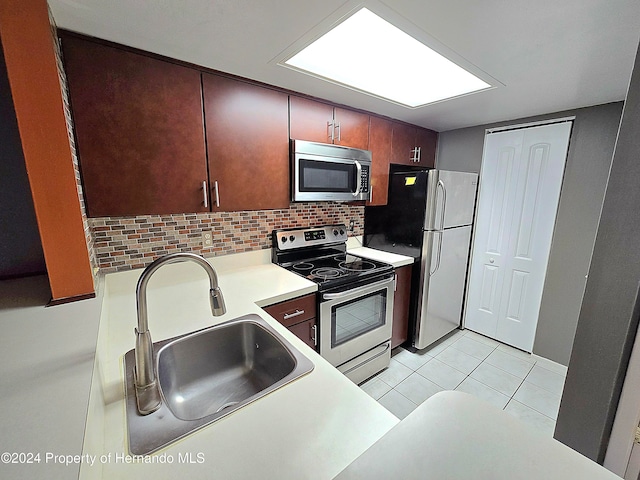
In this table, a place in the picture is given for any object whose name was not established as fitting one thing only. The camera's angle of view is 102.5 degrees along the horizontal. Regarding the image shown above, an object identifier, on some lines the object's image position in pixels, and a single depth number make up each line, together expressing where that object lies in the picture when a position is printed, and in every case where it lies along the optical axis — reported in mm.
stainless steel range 1760
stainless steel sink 969
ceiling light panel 1250
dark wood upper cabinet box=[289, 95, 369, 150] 1870
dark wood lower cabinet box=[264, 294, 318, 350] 1519
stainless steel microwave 1866
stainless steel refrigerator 2307
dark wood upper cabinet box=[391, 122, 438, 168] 2531
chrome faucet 729
